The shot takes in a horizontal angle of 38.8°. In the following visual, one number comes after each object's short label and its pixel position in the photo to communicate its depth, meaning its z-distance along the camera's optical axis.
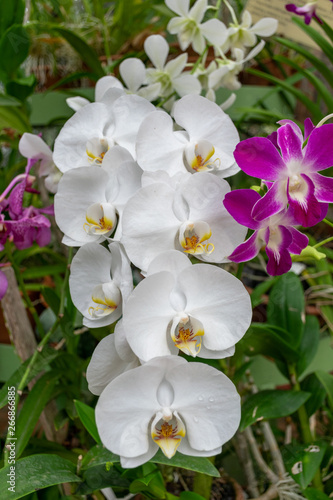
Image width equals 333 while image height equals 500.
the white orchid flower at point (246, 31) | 0.75
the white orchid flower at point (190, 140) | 0.45
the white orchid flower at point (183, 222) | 0.41
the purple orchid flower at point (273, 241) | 0.39
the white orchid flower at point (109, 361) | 0.42
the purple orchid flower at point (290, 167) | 0.37
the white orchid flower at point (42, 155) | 0.61
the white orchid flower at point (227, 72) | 0.71
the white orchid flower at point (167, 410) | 0.39
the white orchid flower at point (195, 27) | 0.72
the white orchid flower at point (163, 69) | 0.72
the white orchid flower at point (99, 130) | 0.50
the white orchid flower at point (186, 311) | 0.39
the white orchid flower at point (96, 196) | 0.46
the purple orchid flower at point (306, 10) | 0.73
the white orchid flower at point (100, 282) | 0.44
